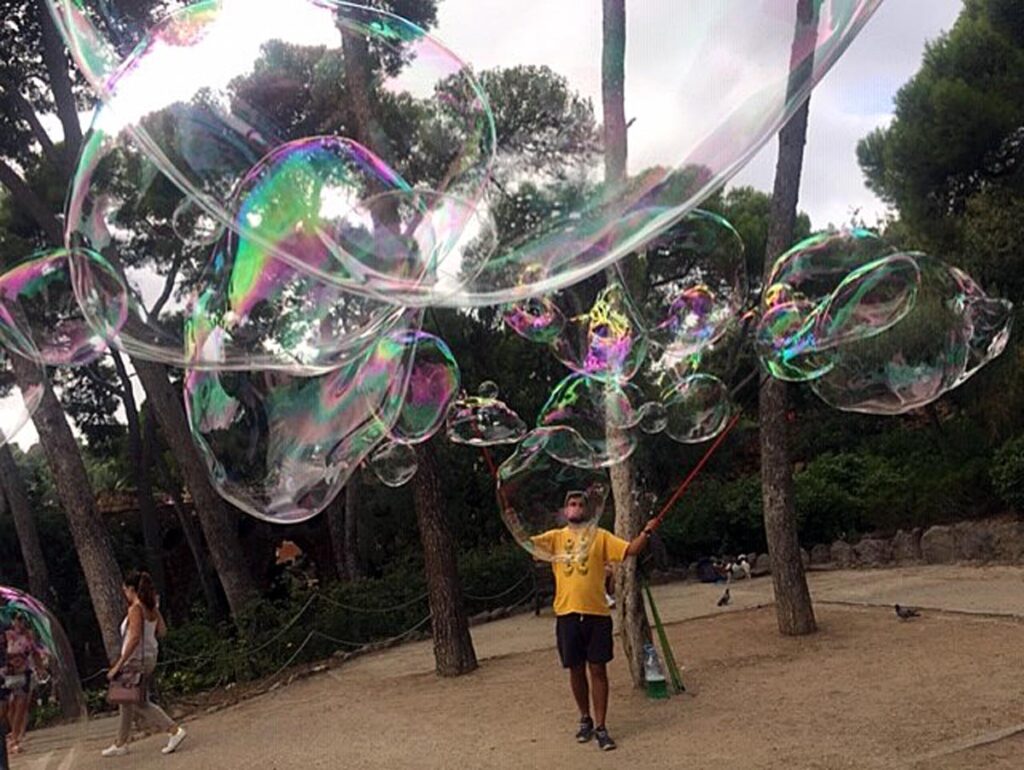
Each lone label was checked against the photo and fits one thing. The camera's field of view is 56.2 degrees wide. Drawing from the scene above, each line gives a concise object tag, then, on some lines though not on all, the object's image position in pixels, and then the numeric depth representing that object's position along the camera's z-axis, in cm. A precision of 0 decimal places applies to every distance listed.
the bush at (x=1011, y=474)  1366
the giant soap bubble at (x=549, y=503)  585
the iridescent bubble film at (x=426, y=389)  803
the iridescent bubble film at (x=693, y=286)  696
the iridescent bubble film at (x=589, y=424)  711
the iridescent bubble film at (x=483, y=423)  865
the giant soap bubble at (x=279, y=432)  647
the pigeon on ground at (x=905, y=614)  924
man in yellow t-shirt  564
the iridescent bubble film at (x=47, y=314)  771
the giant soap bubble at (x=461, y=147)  465
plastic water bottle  701
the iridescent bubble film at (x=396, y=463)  941
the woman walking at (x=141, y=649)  725
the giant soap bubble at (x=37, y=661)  534
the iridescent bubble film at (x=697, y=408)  791
